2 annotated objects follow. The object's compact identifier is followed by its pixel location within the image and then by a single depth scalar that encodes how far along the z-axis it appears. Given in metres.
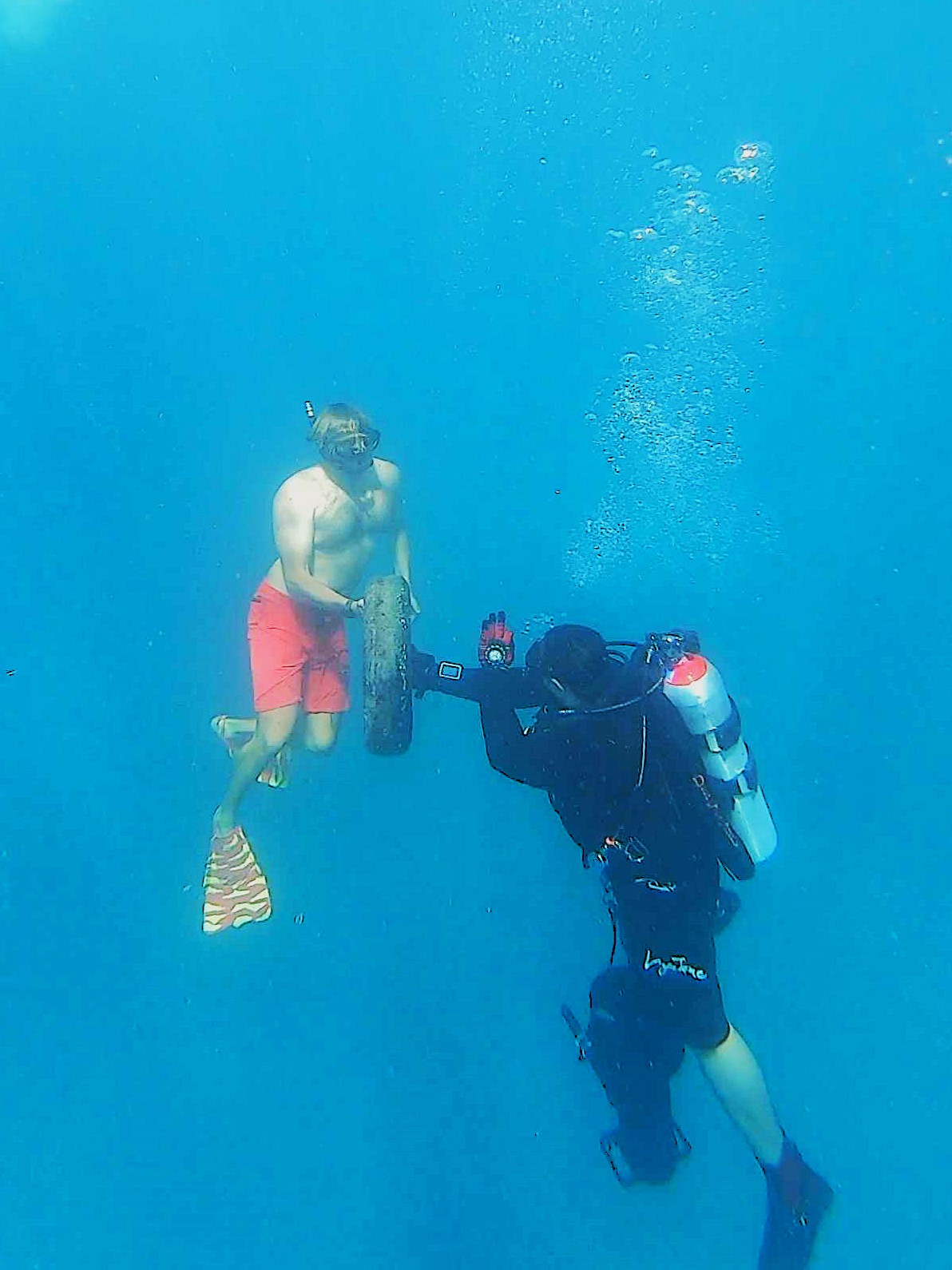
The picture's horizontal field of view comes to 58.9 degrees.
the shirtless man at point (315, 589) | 4.64
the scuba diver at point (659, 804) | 2.97
